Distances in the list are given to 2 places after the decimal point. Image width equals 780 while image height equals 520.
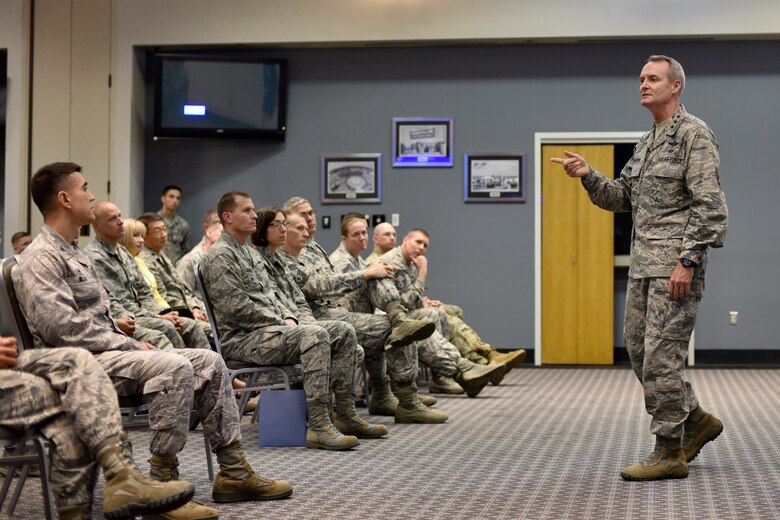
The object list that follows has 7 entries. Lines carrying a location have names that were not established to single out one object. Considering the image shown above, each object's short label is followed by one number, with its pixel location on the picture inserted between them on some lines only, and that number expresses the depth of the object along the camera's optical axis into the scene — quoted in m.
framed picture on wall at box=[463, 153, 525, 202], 9.56
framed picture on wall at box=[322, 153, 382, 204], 9.68
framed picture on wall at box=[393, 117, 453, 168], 9.63
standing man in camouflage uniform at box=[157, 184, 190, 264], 9.45
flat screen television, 9.45
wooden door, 9.54
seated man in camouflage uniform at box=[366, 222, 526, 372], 7.26
